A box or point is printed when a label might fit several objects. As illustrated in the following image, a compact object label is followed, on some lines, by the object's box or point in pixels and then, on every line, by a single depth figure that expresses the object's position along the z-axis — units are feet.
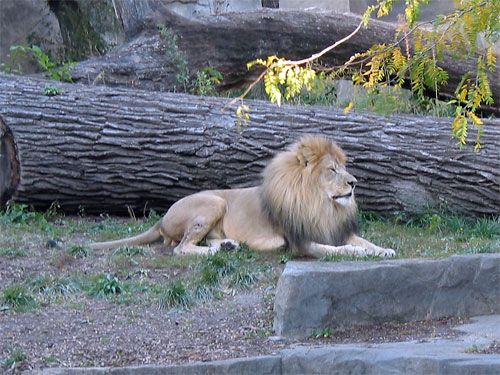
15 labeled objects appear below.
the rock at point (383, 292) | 33.22
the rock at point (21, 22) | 103.14
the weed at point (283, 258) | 45.47
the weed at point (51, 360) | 31.99
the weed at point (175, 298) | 38.58
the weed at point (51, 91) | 56.85
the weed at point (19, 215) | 54.95
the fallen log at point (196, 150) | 54.29
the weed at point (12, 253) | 46.72
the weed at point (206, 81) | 64.80
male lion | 46.80
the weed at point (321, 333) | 33.01
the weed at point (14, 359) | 31.24
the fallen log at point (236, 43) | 65.46
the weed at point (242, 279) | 41.09
